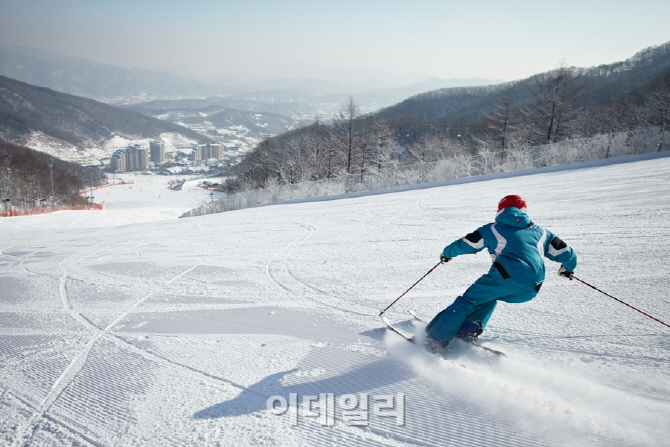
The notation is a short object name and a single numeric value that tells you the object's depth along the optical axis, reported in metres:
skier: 3.00
